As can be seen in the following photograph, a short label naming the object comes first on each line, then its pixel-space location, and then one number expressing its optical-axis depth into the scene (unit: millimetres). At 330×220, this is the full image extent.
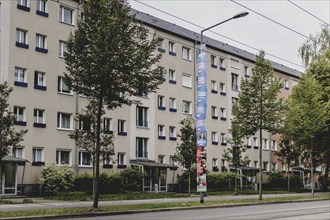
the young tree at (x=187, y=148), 36312
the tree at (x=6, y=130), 25312
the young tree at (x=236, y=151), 39391
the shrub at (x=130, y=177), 38719
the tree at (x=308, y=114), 37719
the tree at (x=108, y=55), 18969
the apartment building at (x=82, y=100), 33688
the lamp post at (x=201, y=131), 25312
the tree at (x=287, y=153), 50531
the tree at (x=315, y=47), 48375
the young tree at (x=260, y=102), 30516
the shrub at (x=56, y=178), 33375
